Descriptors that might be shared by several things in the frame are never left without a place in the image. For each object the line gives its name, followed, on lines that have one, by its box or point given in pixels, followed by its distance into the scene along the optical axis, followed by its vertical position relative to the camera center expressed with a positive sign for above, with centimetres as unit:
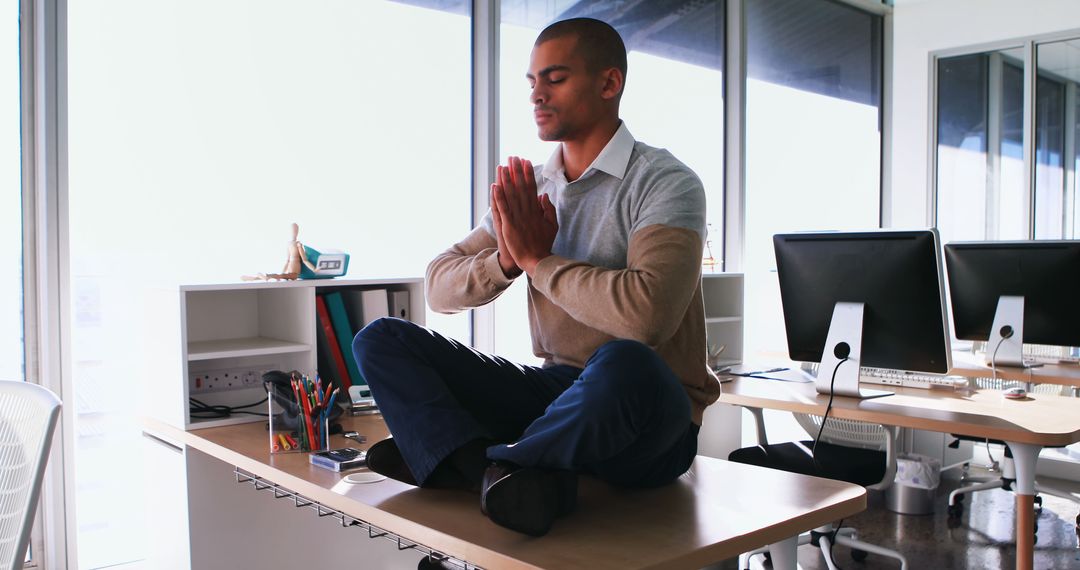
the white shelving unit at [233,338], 226 -19
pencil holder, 193 -32
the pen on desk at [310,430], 192 -35
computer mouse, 263 -37
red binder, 253 -22
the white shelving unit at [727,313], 380 -18
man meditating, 127 -11
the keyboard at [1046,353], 358 -38
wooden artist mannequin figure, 254 +3
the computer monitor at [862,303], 244 -9
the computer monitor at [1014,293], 311 -8
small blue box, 255 +2
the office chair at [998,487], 372 -96
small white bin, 392 -97
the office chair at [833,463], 270 -61
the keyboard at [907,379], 286 -36
